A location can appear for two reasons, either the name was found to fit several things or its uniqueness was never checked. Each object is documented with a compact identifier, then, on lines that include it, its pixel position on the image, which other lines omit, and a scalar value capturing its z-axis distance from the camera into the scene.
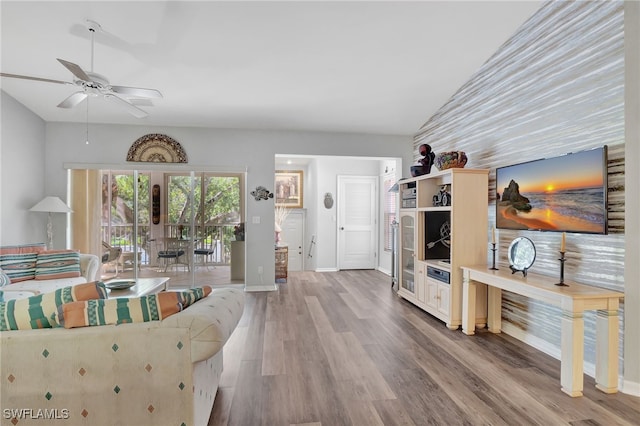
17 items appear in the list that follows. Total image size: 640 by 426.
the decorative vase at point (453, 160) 3.79
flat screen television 2.51
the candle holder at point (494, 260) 3.25
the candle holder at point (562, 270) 2.55
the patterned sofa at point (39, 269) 3.64
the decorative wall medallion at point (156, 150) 5.16
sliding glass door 5.12
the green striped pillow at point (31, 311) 1.54
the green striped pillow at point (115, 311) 1.56
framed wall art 7.80
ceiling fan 2.50
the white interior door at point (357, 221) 7.19
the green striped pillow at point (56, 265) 3.93
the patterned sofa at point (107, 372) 1.50
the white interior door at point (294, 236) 7.71
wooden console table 2.28
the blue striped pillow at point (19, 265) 3.75
